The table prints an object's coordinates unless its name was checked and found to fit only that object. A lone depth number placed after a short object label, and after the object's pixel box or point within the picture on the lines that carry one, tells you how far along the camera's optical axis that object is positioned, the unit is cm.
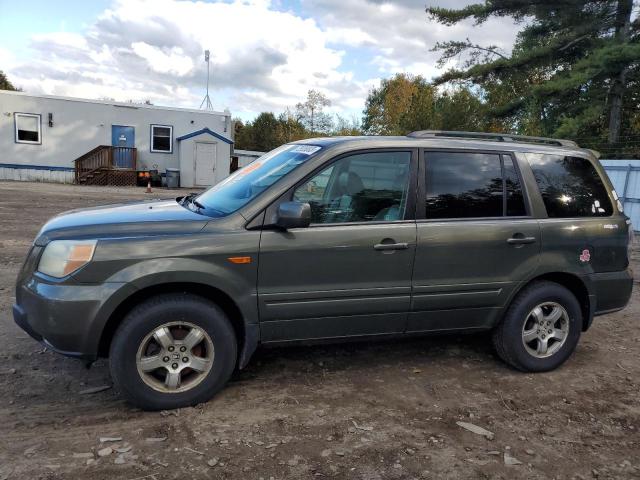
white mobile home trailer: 2245
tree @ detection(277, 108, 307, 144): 4653
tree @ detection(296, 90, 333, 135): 4778
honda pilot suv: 324
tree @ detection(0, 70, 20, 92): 4791
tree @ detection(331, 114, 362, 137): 4267
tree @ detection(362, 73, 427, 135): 4459
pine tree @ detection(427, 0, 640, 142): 1814
